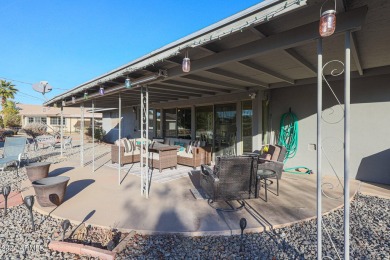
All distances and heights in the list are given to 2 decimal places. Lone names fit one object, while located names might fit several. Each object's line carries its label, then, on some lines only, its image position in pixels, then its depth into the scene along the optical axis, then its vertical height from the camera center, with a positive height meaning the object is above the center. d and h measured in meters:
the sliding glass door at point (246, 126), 6.78 +0.04
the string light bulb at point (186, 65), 2.82 +0.87
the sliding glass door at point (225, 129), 7.23 -0.07
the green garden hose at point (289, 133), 6.21 -0.18
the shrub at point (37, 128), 20.62 -0.13
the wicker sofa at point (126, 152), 6.89 -0.89
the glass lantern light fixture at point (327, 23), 1.62 +0.84
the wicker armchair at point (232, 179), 3.26 -0.85
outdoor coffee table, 6.00 -0.96
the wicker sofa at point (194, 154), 6.53 -0.91
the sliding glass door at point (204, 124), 8.00 +0.13
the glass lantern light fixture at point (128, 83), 4.01 +0.86
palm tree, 21.85 +3.83
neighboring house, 29.13 +1.19
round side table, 3.46 -0.95
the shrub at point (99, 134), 15.71 -0.55
